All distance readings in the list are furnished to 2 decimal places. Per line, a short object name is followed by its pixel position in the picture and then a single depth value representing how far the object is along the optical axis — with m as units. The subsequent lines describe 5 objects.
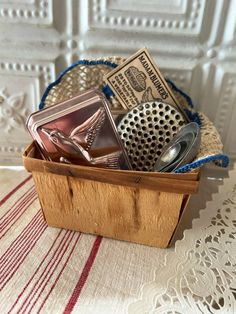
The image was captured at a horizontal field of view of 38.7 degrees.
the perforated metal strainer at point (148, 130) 0.46
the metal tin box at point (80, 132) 0.42
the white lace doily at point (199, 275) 0.34
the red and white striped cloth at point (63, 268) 0.35
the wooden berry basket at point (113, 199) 0.37
